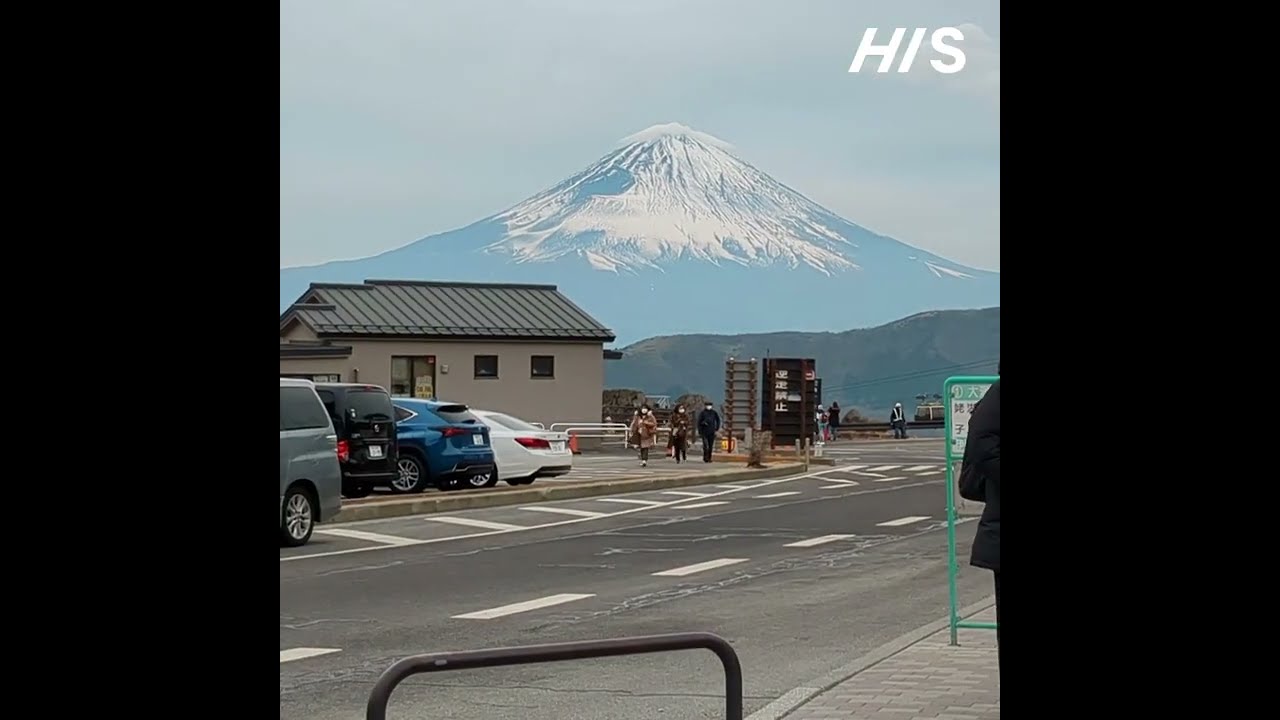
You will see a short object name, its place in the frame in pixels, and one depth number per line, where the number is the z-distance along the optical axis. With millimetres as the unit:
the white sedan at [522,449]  28188
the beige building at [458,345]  49938
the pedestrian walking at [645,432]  38344
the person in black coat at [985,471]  6875
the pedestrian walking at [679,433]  40906
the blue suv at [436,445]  26219
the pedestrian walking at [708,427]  40906
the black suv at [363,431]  22891
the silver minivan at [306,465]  17844
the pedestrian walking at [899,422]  64375
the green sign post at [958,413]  9984
